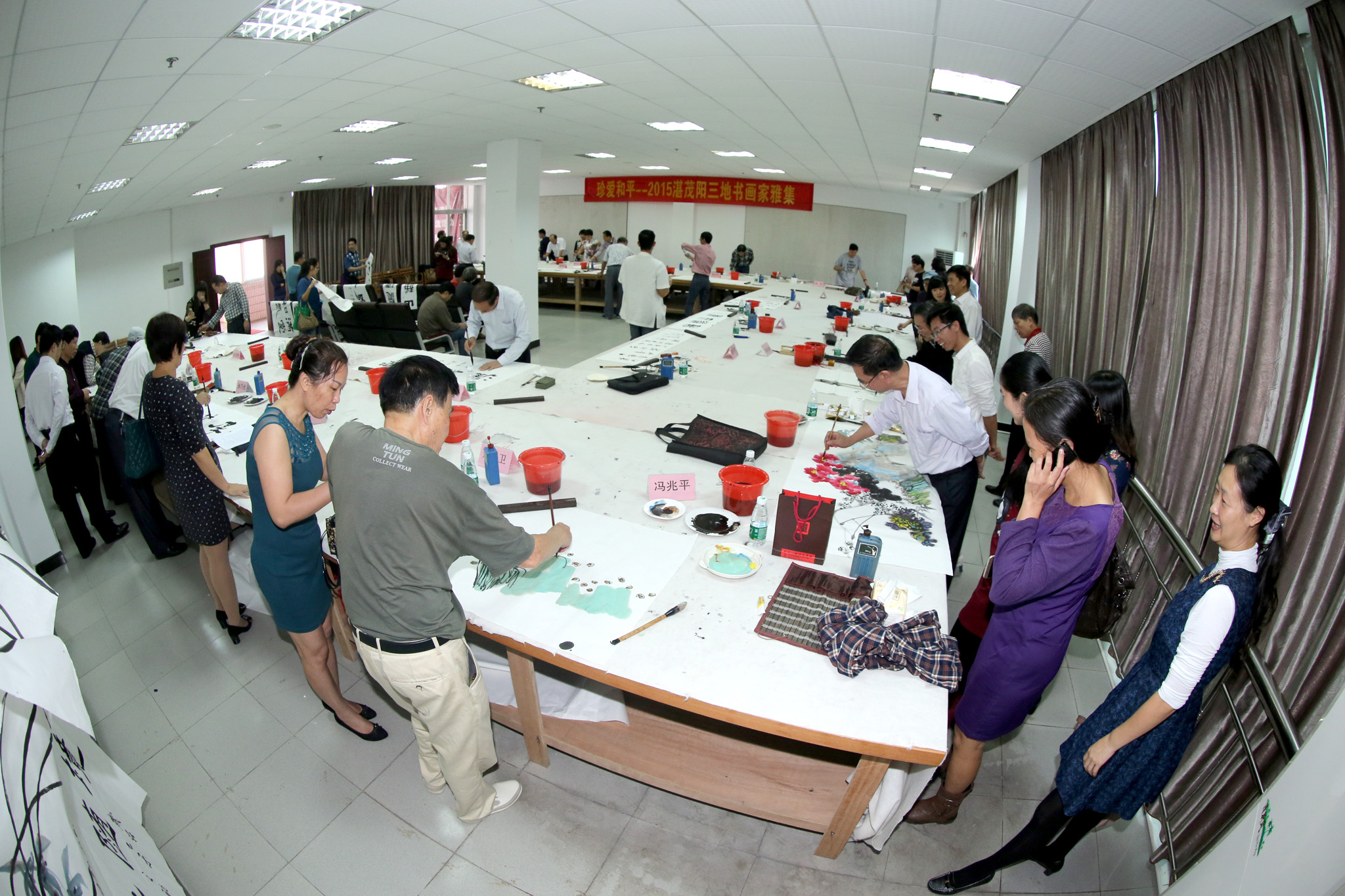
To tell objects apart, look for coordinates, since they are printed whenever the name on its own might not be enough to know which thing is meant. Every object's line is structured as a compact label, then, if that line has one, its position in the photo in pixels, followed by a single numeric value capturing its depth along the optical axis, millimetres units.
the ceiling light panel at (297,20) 2875
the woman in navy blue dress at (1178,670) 1560
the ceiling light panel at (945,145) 6480
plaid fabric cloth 1825
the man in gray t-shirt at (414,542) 1631
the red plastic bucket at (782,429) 3430
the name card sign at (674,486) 2771
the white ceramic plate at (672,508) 2639
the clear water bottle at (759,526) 2469
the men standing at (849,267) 12227
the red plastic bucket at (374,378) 4211
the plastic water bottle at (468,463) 3006
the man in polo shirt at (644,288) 7219
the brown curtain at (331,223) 14516
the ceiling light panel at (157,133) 4504
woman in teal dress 2076
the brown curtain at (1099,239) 4016
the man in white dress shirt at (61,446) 3627
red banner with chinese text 14359
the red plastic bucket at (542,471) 2752
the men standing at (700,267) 9750
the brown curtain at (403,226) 15414
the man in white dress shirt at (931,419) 2781
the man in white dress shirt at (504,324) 5035
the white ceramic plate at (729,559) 2270
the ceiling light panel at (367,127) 6371
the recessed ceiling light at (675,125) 7227
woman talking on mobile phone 1770
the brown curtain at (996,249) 8758
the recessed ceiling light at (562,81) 5043
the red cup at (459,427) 3402
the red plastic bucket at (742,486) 2656
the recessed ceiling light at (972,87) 4051
